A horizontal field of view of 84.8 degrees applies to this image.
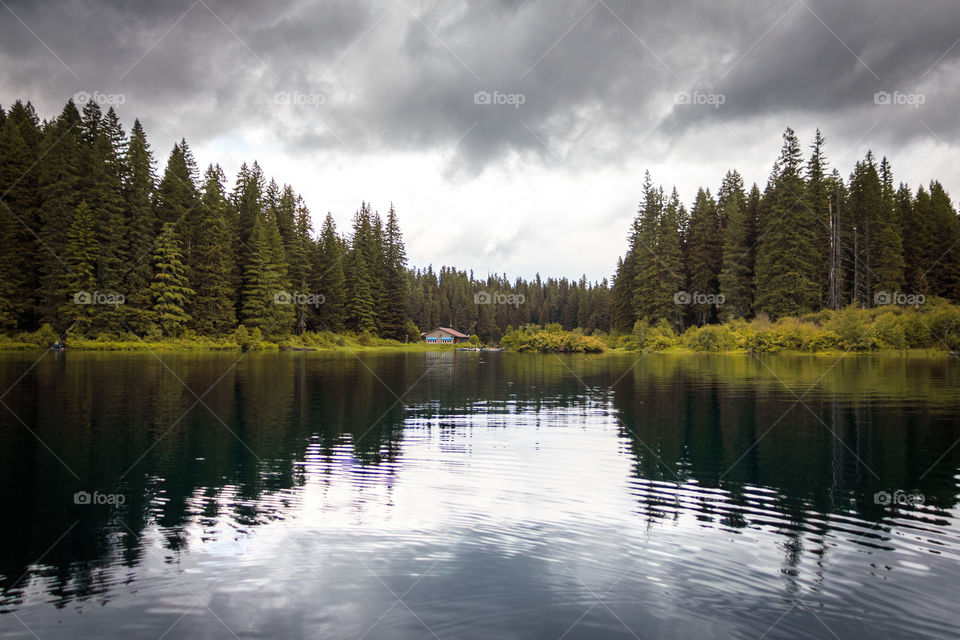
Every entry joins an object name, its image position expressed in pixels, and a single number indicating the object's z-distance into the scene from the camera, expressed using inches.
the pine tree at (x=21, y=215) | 2135.8
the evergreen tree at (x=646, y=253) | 3056.1
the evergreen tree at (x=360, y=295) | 3595.0
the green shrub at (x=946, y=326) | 1833.2
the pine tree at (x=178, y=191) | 2669.8
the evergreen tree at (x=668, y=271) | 2955.2
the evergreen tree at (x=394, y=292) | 3875.2
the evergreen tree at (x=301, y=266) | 3203.7
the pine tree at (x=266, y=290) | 2785.4
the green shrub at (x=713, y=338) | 2378.2
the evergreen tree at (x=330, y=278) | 3523.6
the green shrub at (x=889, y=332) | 1951.3
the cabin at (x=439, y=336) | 5275.6
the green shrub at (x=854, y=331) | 1996.8
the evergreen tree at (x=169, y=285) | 2361.0
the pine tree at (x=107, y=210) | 2230.6
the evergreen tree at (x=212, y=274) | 2623.0
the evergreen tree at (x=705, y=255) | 3065.9
